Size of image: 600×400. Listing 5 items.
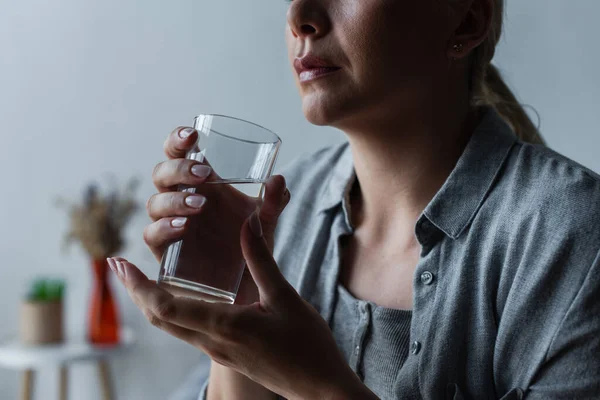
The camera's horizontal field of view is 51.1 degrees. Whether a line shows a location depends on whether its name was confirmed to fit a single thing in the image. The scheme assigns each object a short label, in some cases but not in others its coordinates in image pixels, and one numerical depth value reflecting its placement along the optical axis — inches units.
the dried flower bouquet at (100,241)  98.7
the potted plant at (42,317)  95.3
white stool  90.8
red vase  98.3
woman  32.9
